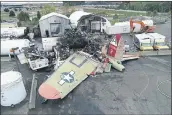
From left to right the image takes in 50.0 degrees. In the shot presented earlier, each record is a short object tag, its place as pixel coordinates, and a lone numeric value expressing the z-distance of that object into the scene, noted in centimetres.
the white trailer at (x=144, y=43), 2231
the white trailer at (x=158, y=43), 2199
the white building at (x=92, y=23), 2983
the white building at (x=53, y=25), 2755
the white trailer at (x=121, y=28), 2928
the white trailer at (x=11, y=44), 1948
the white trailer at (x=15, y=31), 2585
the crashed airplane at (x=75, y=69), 1365
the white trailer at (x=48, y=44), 2142
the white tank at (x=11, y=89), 1222
